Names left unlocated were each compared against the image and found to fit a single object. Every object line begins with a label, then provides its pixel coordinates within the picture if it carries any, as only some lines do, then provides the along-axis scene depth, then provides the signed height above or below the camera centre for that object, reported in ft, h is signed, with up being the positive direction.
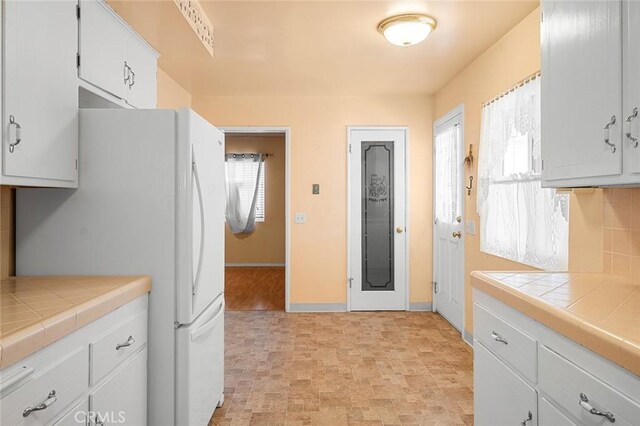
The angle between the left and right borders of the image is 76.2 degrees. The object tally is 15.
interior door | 15.74 -0.24
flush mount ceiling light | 8.92 +4.16
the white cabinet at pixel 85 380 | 3.49 -1.70
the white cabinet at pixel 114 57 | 6.51 +2.89
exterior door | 12.94 -0.27
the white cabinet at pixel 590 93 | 4.45 +1.50
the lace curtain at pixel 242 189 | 25.84 +1.58
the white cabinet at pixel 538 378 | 3.33 -1.64
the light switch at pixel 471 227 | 11.69 -0.38
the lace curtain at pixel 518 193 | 8.11 +0.48
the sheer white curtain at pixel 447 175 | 13.38 +1.37
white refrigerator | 6.19 -0.16
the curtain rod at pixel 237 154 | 25.81 +3.78
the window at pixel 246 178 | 25.96 +2.28
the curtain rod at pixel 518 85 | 8.49 +2.89
